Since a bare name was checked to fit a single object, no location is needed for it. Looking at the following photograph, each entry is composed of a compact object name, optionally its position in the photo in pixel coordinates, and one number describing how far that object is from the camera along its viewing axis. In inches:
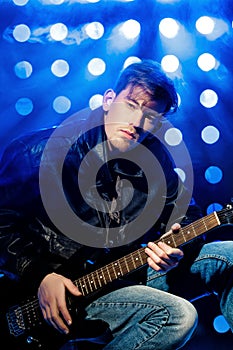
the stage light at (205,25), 166.1
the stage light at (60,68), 160.9
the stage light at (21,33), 154.4
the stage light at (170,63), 165.5
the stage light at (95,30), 162.8
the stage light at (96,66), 164.4
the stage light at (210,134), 162.4
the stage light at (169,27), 166.2
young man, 99.1
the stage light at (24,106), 155.4
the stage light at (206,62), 167.2
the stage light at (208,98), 165.3
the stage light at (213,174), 159.0
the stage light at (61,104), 159.3
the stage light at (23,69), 155.3
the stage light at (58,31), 159.2
